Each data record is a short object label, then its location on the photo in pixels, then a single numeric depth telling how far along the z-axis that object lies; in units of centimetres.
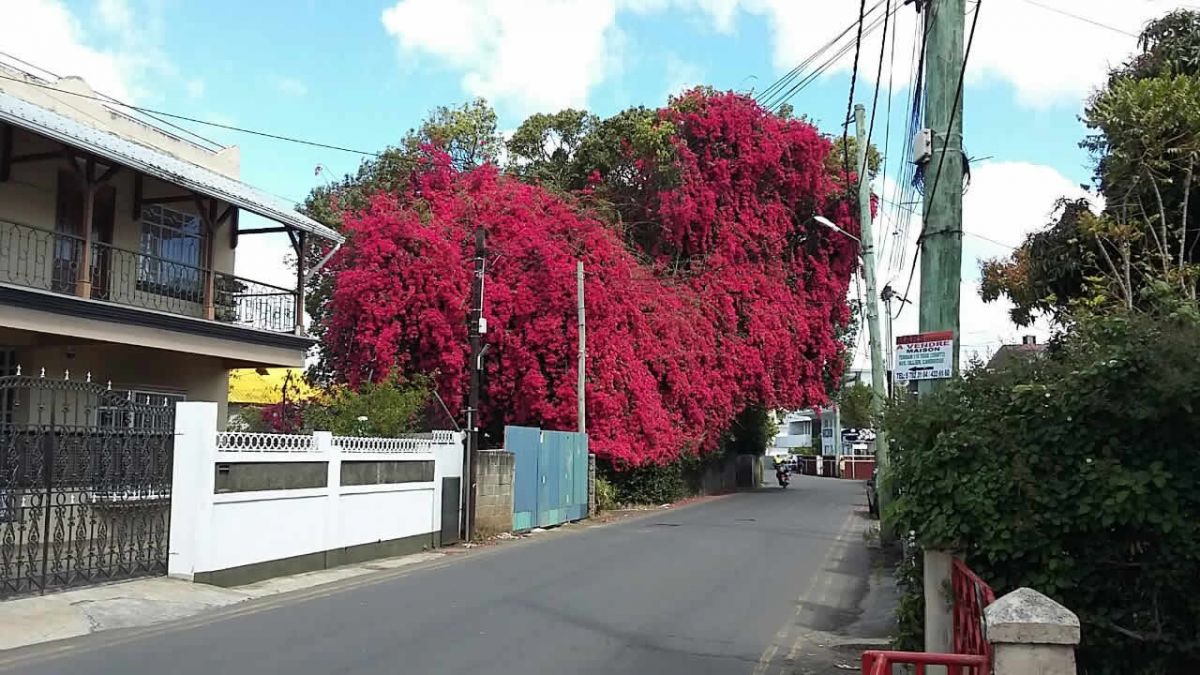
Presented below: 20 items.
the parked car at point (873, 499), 2459
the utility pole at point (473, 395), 1955
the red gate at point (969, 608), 546
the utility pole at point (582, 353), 2531
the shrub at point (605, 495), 2844
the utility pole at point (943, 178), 887
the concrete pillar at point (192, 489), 1221
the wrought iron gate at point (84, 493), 1062
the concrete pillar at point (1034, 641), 481
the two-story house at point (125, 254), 1585
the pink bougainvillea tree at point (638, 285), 2531
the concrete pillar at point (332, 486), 1494
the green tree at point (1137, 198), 1147
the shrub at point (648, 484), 3142
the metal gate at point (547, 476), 2198
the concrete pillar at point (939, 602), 686
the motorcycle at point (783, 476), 4795
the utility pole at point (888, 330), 3143
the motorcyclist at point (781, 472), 4798
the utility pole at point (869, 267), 2121
